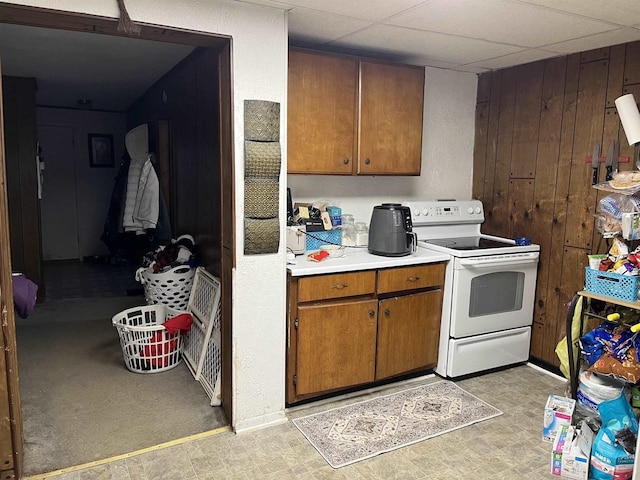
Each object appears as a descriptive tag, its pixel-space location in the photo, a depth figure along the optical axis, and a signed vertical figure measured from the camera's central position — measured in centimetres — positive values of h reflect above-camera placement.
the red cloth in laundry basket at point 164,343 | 310 -113
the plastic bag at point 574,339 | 261 -89
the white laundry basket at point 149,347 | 307 -116
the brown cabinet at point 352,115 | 270 +37
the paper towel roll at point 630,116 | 249 +34
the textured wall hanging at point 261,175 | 228 +0
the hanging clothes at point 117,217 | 567 -58
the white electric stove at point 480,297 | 301 -77
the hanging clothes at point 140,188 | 413 -15
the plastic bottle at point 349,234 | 326 -40
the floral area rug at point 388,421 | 237 -134
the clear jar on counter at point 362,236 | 325 -41
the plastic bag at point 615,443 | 209 -118
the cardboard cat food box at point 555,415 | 235 -117
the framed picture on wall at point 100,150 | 667 +30
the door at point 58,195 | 643 -34
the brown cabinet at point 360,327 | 260 -88
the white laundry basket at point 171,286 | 343 -83
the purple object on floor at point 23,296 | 260 -70
